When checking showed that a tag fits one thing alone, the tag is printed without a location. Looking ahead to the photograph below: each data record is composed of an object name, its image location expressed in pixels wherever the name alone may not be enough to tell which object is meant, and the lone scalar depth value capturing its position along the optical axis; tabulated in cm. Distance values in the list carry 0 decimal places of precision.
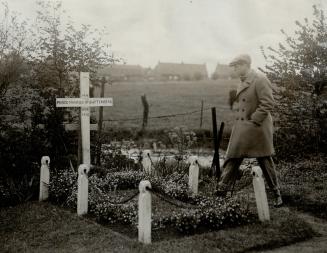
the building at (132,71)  8746
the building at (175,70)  10012
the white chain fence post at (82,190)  766
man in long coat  773
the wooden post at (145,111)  1977
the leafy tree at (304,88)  1130
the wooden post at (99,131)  1016
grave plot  687
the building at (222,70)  9832
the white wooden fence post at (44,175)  888
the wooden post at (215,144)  983
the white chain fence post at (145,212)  621
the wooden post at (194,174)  884
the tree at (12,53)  1147
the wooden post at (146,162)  990
